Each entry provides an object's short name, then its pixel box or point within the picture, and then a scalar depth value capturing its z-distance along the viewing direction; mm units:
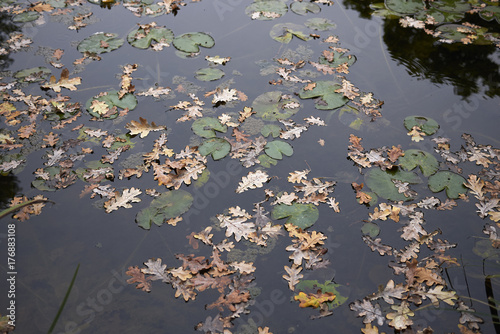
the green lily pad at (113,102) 3432
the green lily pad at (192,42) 4176
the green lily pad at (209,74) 3807
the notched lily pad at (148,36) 4254
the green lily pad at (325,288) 2254
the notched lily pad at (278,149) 3068
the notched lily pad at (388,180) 2793
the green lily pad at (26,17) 4725
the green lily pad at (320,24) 4516
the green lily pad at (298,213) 2617
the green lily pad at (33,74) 3826
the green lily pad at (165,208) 2656
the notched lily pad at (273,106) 3424
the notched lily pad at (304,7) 4781
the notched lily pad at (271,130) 3254
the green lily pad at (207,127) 3242
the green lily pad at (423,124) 3266
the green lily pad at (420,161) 2954
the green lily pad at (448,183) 2807
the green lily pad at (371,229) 2568
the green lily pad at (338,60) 3998
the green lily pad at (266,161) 3027
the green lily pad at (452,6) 4730
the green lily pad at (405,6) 4722
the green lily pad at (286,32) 4336
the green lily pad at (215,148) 3086
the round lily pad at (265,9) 4691
